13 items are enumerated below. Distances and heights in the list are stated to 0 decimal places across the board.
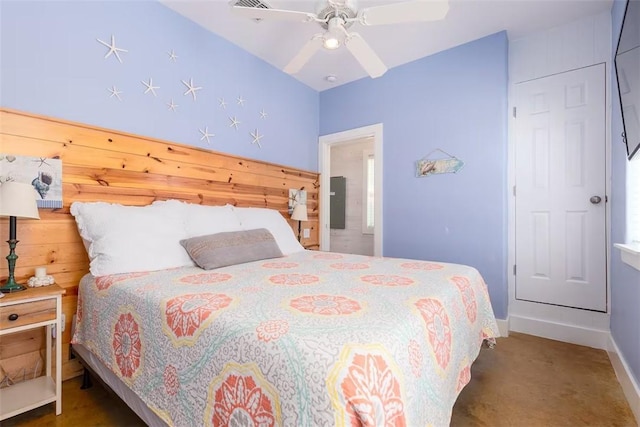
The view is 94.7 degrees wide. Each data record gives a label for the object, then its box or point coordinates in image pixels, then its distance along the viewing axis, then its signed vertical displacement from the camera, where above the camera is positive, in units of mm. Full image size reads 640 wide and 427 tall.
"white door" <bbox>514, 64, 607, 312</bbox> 2307 +223
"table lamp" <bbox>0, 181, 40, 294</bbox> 1376 +28
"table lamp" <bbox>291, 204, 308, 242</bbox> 3139 +22
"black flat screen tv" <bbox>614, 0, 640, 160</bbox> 1356 +719
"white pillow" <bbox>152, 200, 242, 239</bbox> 2023 -32
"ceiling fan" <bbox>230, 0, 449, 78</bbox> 1561 +1122
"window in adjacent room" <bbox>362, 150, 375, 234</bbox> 4688 +392
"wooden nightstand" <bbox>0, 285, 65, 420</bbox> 1302 -507
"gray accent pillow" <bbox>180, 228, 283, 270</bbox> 1792 -218
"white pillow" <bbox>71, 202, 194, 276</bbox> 1598 -141
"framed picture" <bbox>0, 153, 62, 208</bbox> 1573 +220
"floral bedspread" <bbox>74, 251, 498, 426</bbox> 718 -397
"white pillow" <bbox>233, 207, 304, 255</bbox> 2402 -81
